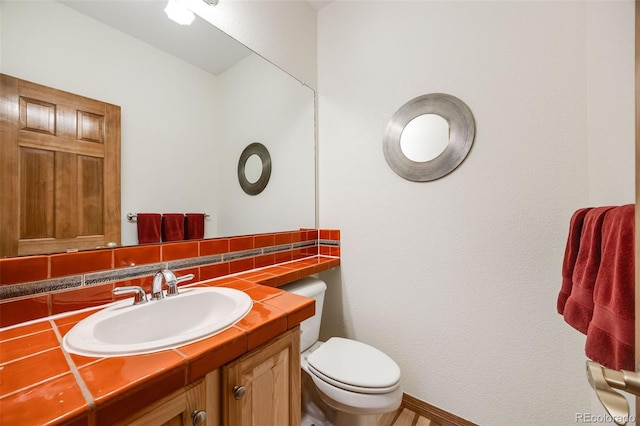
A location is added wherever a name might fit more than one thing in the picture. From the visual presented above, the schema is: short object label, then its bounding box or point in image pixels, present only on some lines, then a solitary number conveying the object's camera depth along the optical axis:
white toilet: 0.93
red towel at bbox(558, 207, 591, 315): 0.74
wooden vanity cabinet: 0.48
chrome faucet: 0.78
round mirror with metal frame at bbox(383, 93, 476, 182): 1.15
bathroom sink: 0.52
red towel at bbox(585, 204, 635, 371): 0.49
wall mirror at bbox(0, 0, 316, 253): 0.71
